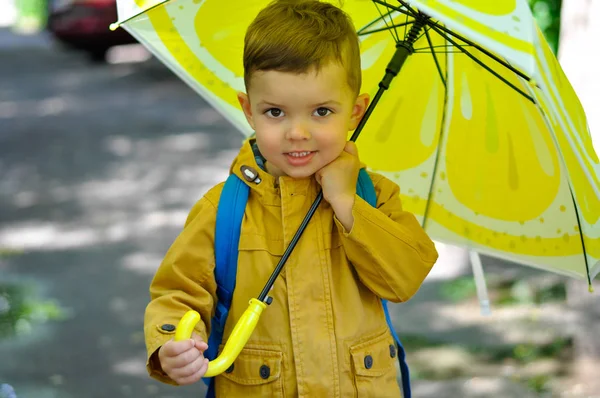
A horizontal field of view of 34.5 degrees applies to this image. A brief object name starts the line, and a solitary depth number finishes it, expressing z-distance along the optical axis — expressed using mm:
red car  14062
